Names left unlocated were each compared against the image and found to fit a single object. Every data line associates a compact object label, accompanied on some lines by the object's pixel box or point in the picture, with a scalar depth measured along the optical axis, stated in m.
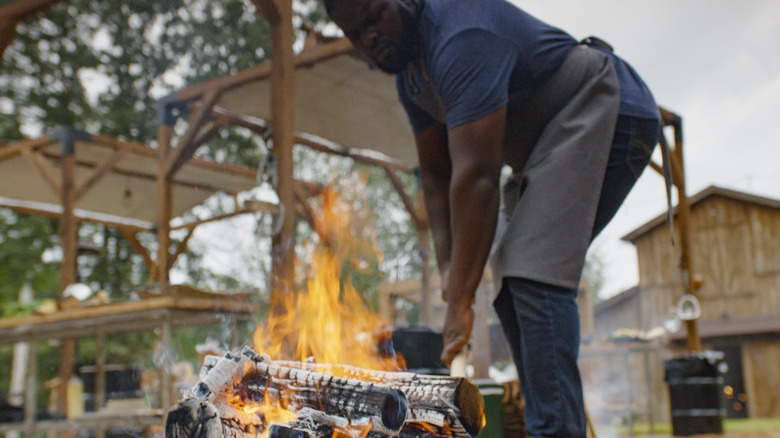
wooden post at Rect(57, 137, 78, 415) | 6.54
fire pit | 1.39
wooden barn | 16.58
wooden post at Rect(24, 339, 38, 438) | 4.82
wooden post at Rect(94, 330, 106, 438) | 5.77
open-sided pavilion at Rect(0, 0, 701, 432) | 5.26
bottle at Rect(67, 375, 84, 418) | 6.08
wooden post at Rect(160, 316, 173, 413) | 3.84
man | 1.52
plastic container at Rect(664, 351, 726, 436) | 6.02
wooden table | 3.99
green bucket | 2.21
